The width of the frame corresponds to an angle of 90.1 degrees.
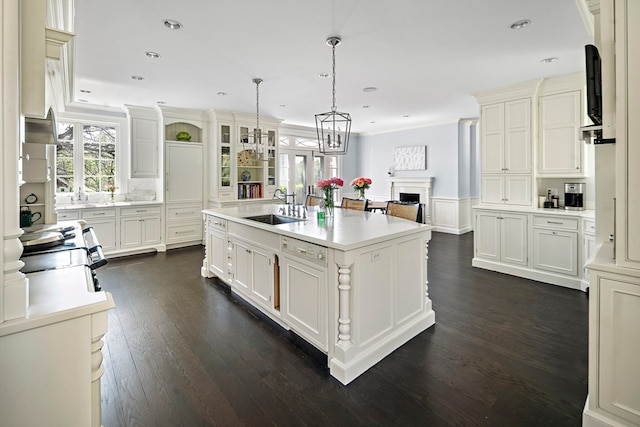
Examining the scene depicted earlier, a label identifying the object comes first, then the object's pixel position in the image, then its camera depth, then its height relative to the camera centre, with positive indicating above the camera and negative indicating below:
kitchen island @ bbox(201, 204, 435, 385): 2.13 -0.60
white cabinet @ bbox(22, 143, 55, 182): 3.06 +0.41
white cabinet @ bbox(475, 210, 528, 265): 4.28 -0.47
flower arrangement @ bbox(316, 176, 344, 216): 3.13 +0.15
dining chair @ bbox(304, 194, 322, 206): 5.08 +0.06
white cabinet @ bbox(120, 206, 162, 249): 5.53 -0.37
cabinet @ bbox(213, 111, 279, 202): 6.31 +0.94
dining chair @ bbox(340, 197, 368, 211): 4.38 +0.01
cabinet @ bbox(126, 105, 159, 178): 5.68 +1.18
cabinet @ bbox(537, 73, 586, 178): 4.00 +0.99
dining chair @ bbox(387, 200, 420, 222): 3.43 -0.06
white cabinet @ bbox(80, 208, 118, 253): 5.16 -0.29
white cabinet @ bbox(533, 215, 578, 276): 3.82 -0.51
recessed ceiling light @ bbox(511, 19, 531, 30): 2.75 +1.57
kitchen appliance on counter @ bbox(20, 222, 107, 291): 1.80 -0.30
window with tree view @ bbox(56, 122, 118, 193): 5.43 +0.87
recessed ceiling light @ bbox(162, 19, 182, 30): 2.72 +1.57
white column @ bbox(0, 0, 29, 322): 1.05 +0.13
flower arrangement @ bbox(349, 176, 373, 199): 5.92 +0.40
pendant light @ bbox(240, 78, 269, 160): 6.48 +1.32
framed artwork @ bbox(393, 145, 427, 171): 7.96 +1.19
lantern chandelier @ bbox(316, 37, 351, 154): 2.78 +0.77
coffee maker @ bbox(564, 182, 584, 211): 4.11 +0.08
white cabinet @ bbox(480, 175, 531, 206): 4.43 +0.20
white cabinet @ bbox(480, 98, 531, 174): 4.38 +0.95
